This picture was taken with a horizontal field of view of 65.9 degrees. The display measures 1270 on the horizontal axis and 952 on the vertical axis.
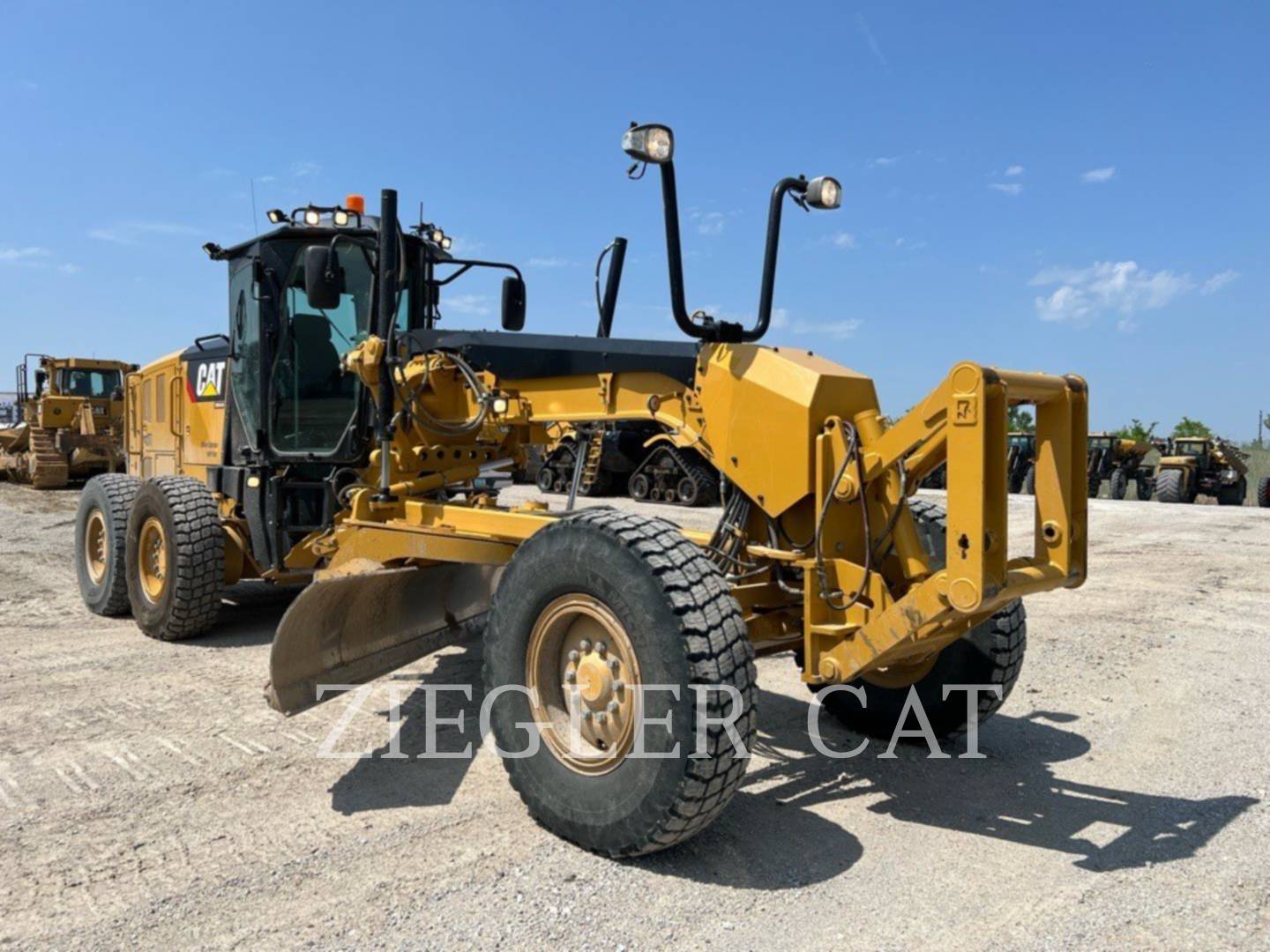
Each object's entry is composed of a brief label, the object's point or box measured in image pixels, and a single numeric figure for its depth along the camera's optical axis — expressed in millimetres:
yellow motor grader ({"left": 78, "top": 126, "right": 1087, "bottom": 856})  3016
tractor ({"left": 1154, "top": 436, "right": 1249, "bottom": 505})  24719
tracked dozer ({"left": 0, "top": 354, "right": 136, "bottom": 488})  20188
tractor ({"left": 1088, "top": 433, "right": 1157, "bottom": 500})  27156
